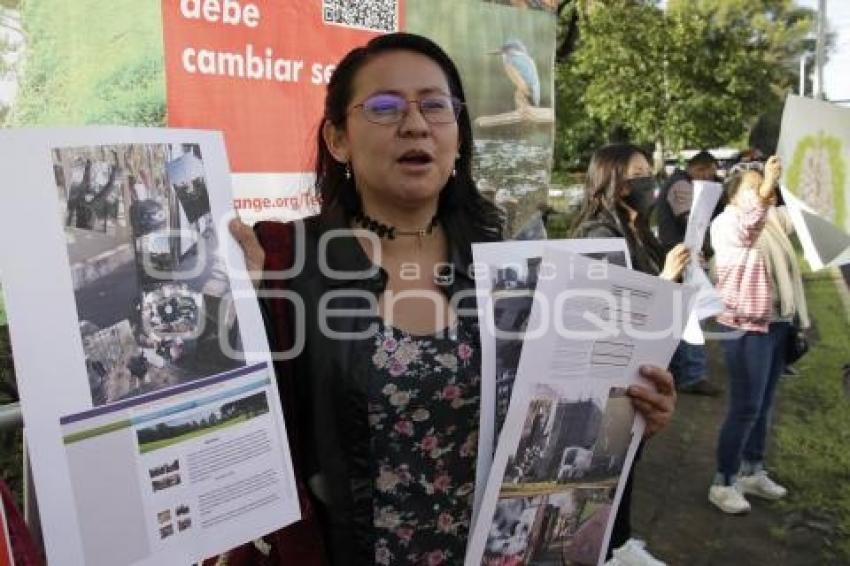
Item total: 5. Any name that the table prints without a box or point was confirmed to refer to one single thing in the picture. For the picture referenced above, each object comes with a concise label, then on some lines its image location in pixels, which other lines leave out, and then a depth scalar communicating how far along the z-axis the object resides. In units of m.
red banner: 1.89
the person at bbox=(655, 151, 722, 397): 5.32
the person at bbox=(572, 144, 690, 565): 3.51
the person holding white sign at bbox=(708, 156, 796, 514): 3.86
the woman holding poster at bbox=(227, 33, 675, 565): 1.30
